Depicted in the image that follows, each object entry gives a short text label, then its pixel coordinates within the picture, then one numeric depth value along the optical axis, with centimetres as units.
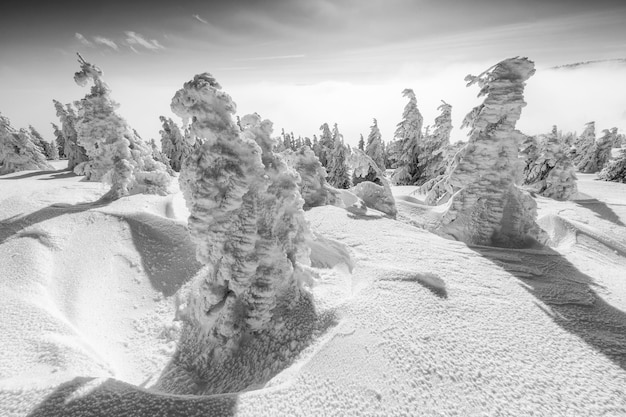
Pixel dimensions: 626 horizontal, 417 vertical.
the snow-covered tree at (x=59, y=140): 5212
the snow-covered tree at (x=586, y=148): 4353
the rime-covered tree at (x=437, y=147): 3334
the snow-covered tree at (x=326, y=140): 4489
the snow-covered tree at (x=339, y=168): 3806
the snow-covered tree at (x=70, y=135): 3734
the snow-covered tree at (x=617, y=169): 3272
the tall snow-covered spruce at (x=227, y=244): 790
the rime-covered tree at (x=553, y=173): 2559
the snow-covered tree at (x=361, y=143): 5571
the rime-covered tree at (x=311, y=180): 1884
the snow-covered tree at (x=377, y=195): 1916
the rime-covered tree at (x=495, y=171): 1364
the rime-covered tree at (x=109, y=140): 1844
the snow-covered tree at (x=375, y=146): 4066
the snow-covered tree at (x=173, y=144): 4744
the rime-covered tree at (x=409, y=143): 3566
